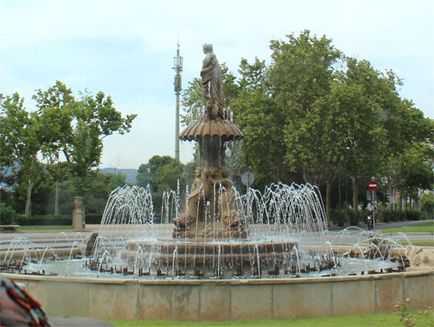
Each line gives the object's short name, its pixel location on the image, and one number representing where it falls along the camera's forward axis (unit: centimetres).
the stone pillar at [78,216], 4422
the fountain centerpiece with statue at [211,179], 1697
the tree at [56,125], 4891
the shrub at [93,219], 5088
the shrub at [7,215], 4325
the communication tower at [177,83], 6994
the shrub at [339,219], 4966
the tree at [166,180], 6091
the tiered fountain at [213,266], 1030
